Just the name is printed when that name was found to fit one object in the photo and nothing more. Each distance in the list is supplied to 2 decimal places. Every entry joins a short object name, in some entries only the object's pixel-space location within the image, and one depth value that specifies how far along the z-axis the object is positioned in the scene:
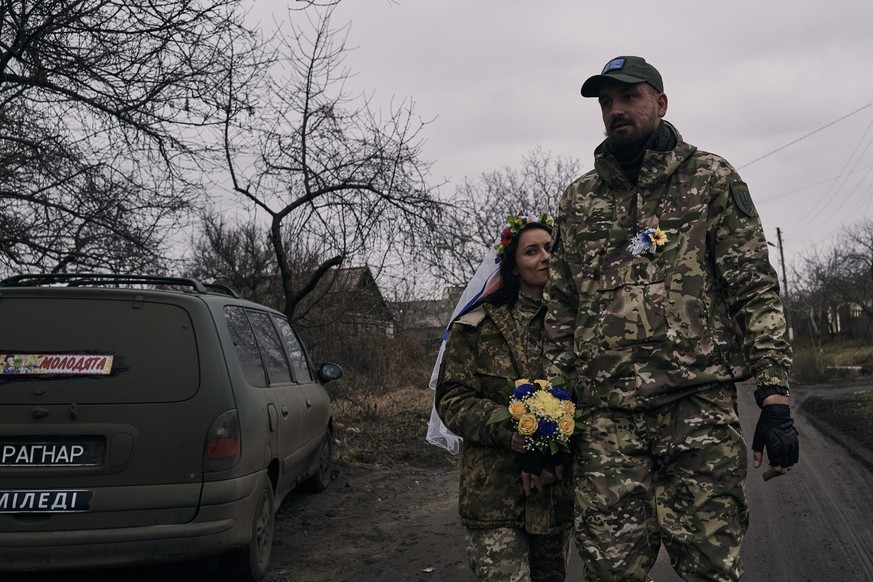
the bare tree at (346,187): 8.83
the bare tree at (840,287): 49.59
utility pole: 55.54
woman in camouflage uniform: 2.88
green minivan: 3.76
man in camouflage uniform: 2.45
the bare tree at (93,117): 6.30
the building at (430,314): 22.20
